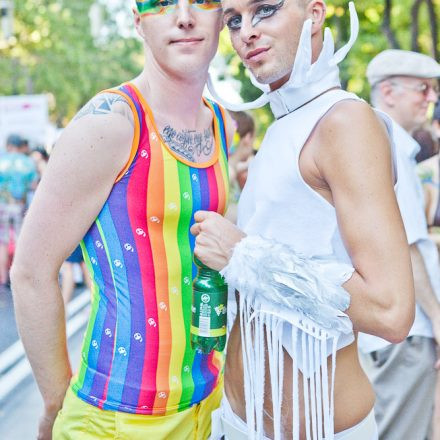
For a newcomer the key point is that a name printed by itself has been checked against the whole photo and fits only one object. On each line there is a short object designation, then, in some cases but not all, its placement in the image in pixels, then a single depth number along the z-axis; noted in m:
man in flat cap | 2.79
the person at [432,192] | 3.49
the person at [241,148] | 4.76
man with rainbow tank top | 1.70
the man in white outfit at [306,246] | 1.50
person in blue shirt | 8.66
